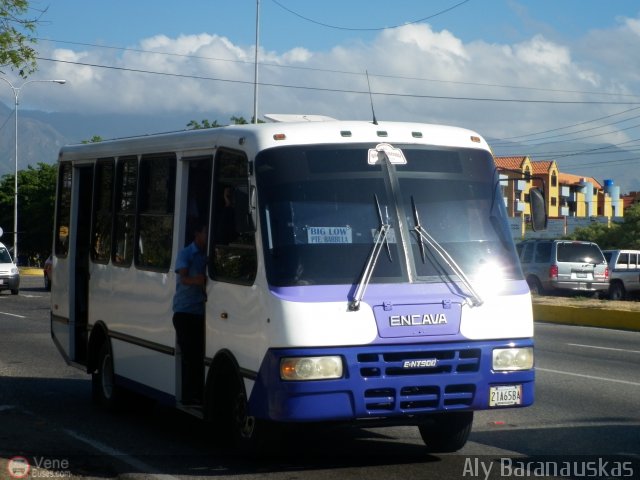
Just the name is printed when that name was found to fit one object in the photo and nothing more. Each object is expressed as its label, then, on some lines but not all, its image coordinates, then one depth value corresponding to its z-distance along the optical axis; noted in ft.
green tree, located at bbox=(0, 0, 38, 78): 43.96
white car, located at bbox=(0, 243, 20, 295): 116.98
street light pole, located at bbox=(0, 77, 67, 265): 175.01
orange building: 381.73
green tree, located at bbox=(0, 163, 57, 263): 246.06
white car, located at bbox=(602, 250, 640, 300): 109.09
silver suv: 104.58
